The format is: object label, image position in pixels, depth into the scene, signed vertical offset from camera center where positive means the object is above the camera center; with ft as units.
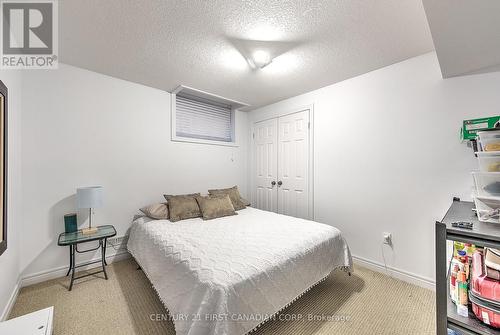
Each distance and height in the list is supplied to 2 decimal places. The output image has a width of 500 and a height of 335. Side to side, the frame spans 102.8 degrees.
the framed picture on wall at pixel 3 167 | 4.93 -0.04
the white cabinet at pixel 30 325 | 3.70 -3.10
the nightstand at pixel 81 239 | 6.68 -2.52
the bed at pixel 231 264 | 4.04 -2.53
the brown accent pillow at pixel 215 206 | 8.83 -1.84
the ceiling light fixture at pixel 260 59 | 6.73 +3.82
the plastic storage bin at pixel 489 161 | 3.54 +0.11
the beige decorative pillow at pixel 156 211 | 8.42 -1.93
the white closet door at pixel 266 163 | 11.86 +0.20
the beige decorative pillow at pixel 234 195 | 10.37 -1.55
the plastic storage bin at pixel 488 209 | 3.49 -0.76
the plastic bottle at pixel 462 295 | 3.44 -2.32
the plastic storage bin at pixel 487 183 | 3.58 -0.30
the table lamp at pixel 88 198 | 7.12 -1.15
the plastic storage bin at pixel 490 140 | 3.53 +0.50
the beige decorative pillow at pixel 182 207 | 8.52 -1.82
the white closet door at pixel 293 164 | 10.32 +0.13
